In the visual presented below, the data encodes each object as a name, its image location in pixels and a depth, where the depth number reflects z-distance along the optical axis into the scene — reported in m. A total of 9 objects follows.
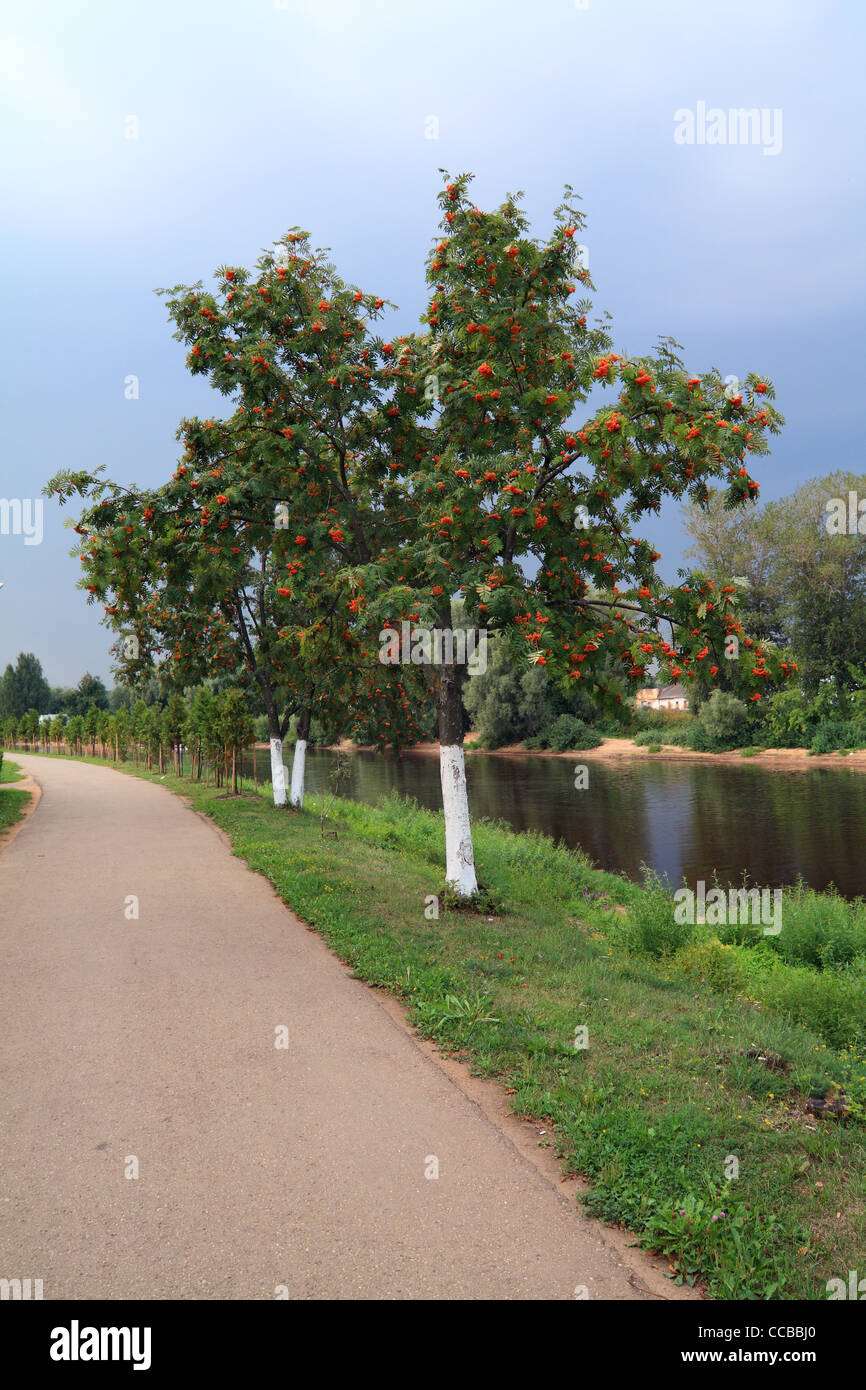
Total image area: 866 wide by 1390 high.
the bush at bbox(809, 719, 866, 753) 46.78
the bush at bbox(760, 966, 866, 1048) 7.67
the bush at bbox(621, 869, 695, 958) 10.25
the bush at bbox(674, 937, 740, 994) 8.95
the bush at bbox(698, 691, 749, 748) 51.41
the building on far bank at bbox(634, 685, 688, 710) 88.17
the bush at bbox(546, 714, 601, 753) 57.38
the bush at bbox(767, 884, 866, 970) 10.99
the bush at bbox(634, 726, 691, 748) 55.41
